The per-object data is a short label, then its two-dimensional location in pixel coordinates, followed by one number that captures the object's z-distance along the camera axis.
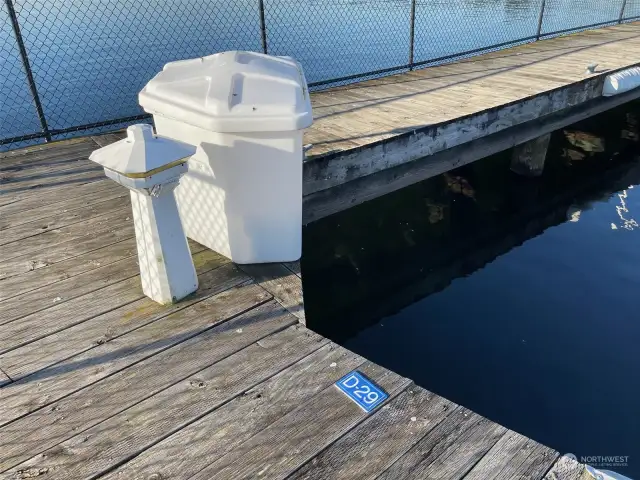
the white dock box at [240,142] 2.48
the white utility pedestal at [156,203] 2.21
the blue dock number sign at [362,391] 2.02
